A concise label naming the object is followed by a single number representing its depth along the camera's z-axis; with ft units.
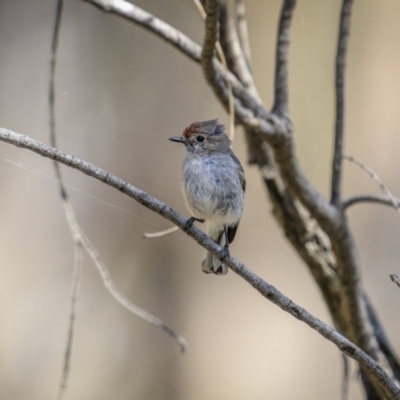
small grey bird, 17.42
